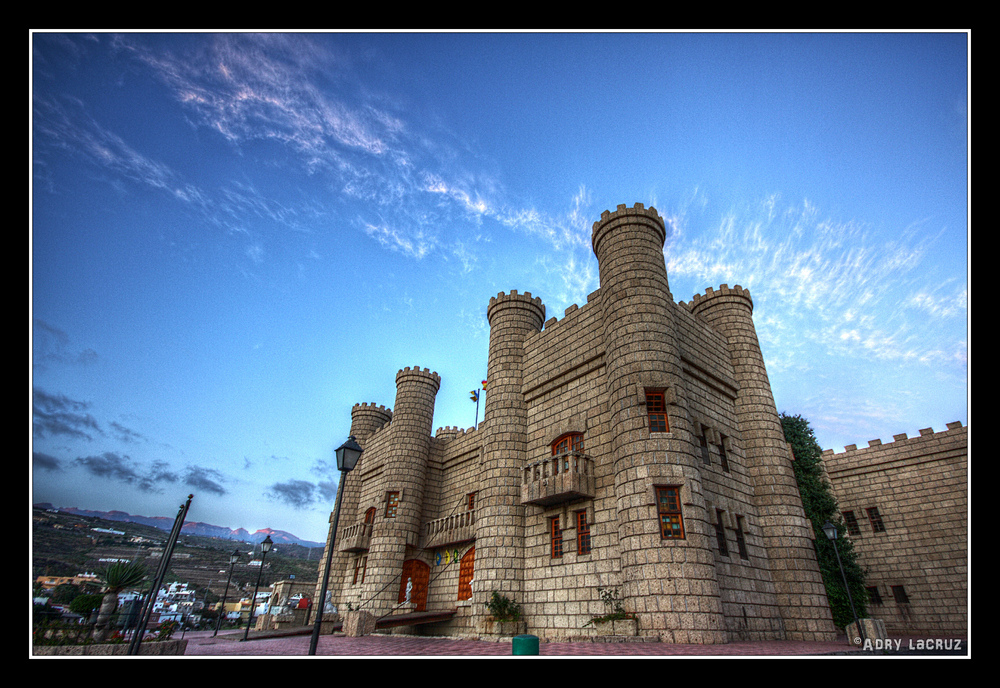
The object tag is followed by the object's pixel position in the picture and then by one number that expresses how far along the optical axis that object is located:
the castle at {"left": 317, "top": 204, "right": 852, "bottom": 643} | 13.85
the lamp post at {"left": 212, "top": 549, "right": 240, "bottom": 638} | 22.06
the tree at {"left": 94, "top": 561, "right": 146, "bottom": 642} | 15.66
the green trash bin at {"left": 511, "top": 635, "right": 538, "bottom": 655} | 9.62
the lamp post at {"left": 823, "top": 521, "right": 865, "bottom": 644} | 16.06
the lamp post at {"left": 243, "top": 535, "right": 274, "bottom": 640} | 20.08
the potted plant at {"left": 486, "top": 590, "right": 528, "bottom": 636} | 15.91
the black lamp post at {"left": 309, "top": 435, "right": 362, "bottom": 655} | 10.01
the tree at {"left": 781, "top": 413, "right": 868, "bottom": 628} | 18.61
